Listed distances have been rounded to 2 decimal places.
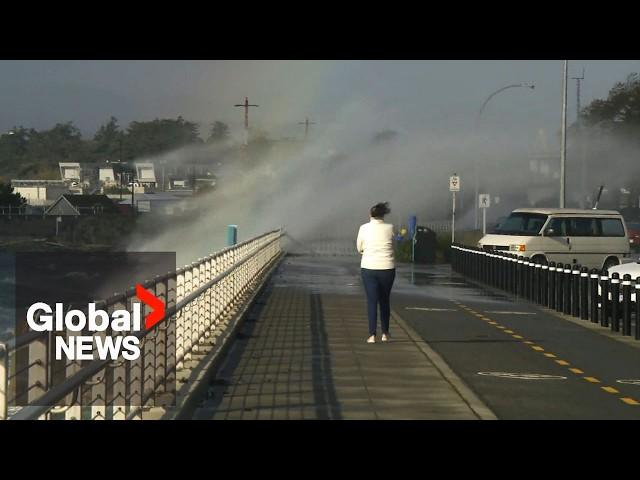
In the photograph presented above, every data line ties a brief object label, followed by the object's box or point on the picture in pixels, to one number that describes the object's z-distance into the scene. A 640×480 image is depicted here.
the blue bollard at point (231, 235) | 45.29
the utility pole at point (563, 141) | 48.81
